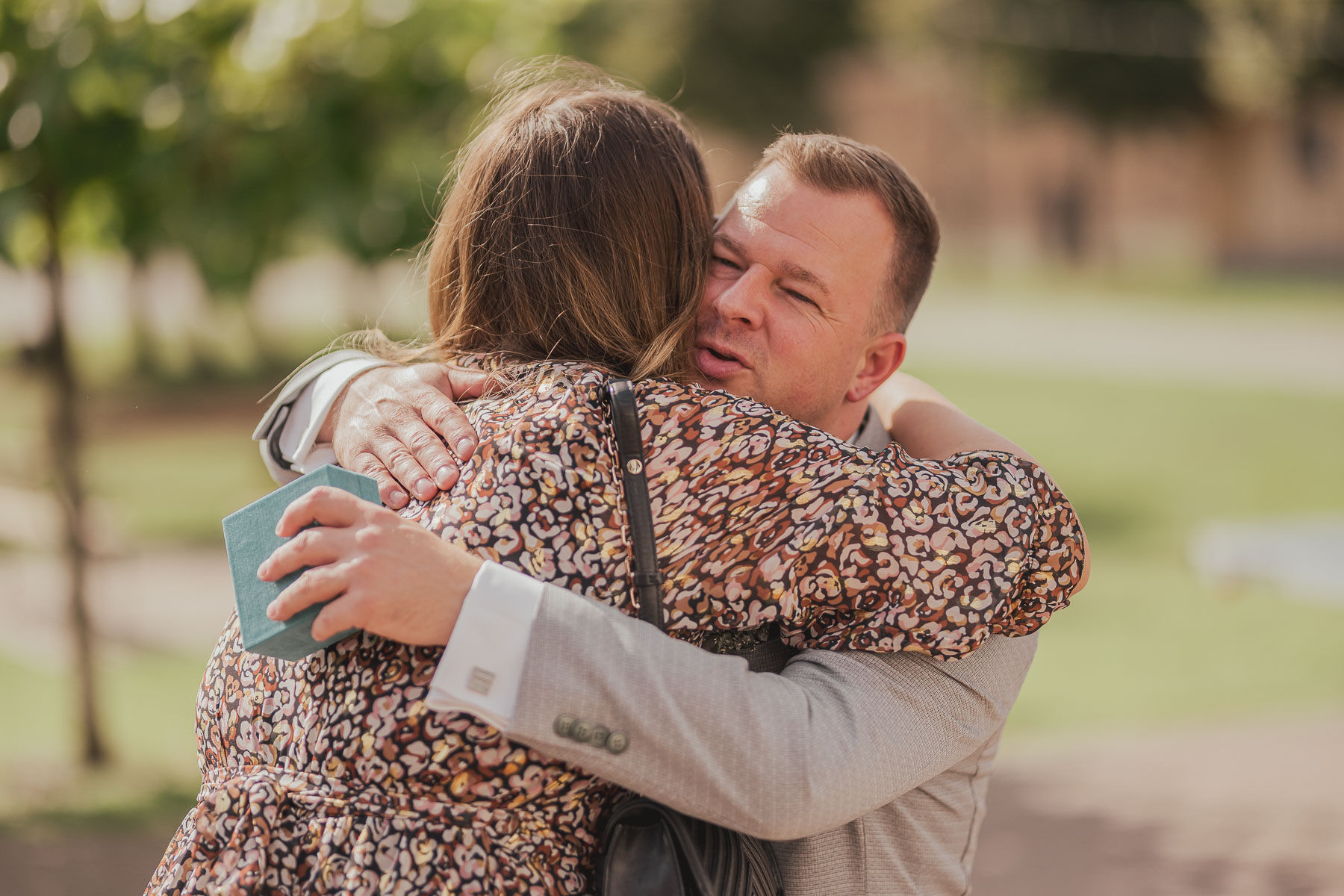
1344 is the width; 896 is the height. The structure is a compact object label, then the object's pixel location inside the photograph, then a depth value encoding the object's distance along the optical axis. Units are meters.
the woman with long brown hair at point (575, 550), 1.63
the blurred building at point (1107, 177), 44.12
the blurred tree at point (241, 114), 4.46
